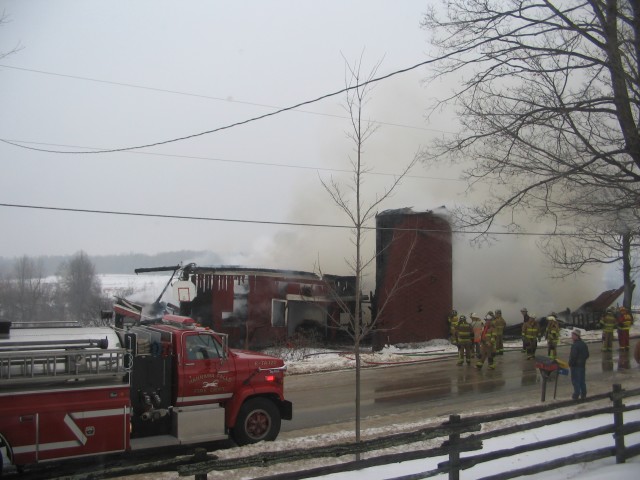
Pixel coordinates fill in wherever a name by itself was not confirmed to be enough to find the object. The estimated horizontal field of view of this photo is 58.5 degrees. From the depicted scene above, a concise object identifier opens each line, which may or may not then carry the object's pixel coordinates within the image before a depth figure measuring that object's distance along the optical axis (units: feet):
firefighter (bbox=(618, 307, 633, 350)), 57.77
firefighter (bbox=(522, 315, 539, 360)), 57.62
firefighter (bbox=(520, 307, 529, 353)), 61.29
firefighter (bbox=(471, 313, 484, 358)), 54.95
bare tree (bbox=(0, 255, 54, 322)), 131.44
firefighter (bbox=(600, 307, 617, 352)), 58.44
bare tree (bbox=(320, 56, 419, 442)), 23.35
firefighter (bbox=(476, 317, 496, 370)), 51.65
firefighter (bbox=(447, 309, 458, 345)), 61.05
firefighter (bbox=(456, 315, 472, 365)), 54.44
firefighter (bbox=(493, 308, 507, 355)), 57.12
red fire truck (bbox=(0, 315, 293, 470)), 20.54
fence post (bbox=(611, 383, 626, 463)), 20.56
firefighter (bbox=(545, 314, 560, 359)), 48.51
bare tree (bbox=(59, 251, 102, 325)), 128.30
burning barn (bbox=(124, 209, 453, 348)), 63.87
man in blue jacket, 36.13
